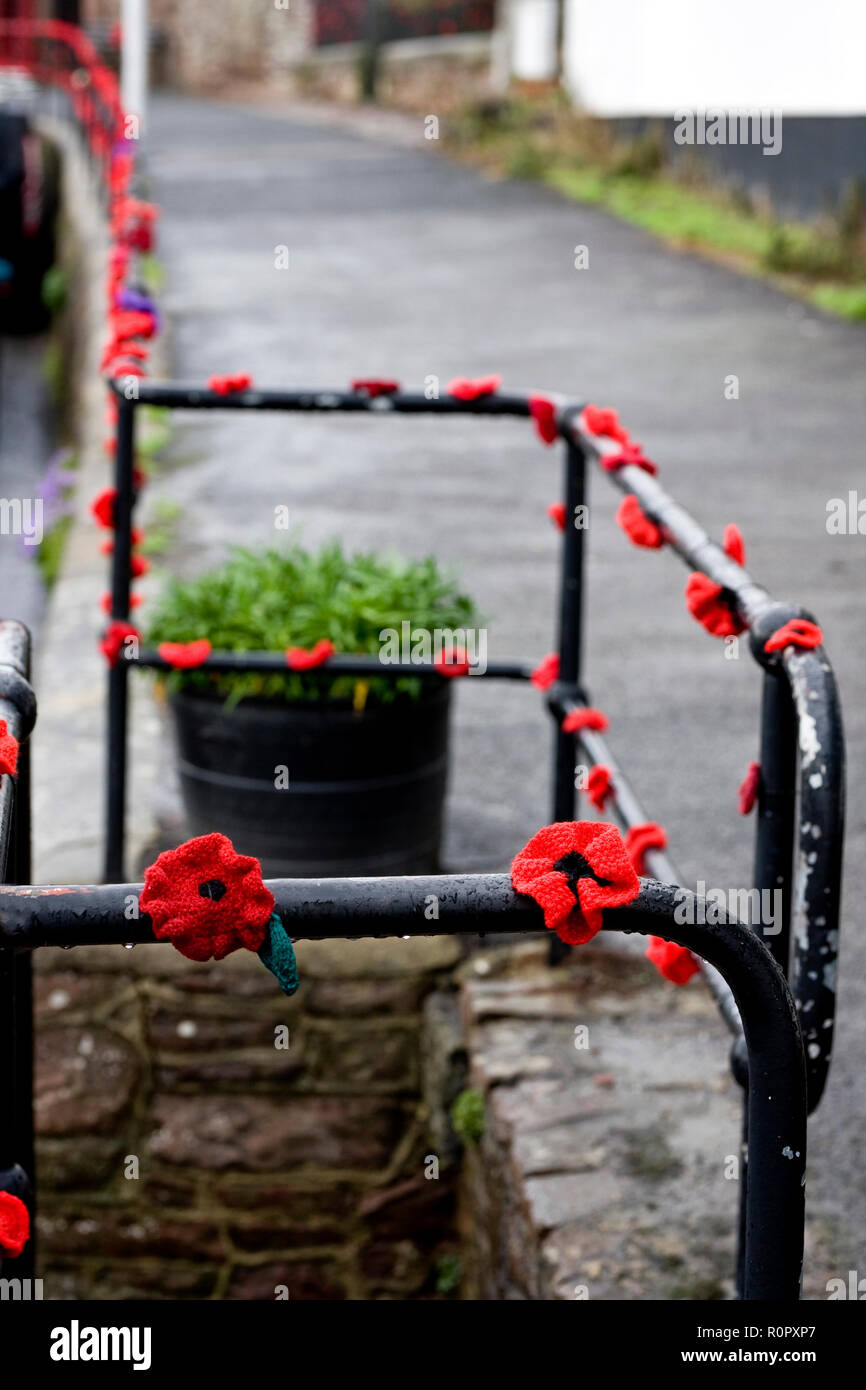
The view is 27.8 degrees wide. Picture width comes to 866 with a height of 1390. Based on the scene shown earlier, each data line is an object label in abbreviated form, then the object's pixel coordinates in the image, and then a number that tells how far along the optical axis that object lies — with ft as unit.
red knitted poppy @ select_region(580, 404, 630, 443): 9.29
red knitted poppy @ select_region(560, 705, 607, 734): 10.11
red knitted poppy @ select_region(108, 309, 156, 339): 12.25
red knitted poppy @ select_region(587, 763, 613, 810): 9.34
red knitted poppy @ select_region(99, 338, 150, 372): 11.90
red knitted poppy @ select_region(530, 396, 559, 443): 10.11
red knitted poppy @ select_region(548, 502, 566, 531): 10.66
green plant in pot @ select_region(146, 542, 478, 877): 11.32
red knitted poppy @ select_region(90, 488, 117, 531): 11.28
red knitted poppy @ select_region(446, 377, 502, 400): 10.43
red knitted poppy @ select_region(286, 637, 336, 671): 10.94
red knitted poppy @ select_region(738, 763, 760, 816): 6.68
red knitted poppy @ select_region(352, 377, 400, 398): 10.59
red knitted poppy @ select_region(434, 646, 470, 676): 10.96
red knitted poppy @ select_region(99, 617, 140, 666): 11.19
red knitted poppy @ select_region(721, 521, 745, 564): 7.17
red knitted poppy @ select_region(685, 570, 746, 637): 6.60
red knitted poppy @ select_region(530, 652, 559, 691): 10.85
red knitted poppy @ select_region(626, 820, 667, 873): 8.77
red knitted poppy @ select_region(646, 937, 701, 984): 7.03
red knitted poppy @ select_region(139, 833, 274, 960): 4.03
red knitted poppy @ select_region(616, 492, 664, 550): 7.81
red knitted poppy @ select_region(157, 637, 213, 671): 11.10
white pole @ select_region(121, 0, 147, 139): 42.65
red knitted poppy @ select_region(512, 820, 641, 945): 4.15
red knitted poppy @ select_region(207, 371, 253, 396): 10.69
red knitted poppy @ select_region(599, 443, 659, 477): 8.52
